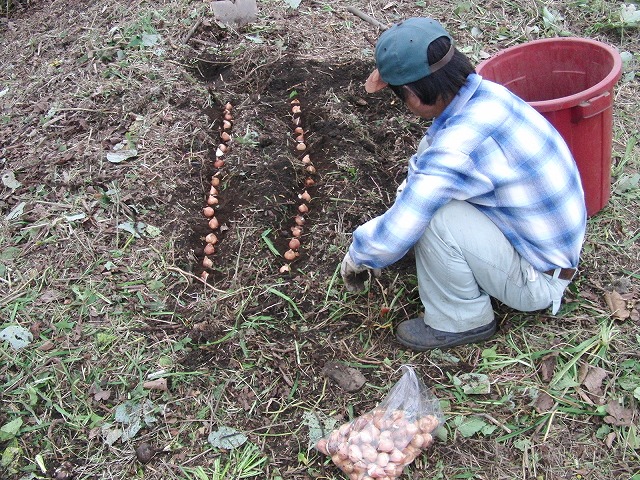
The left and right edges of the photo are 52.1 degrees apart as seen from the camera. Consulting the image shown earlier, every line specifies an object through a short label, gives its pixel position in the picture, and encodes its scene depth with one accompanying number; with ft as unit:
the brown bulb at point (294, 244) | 9.09
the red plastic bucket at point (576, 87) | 7.61
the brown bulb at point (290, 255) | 8.94
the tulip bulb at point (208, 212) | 9.82
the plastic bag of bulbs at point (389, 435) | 6.41
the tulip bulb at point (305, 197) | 9.78
